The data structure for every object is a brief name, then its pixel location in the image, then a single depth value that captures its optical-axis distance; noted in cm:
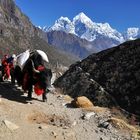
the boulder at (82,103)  597
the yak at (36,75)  585
